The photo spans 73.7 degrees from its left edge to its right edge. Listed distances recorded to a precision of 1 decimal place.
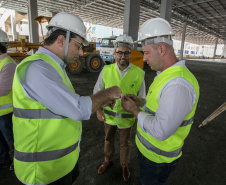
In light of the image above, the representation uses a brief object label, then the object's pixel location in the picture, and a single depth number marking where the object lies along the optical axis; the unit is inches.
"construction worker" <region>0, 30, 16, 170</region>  88.6
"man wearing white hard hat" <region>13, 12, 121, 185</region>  42.3
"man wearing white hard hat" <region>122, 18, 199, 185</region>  44.7
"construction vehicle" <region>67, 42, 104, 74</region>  395.5
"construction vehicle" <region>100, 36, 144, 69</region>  480.7
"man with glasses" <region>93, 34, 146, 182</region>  94.3
